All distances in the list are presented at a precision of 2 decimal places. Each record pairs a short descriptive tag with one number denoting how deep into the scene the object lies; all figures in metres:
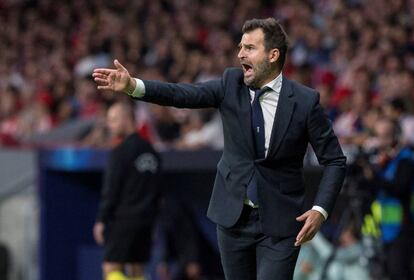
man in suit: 10.34
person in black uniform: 17.44
